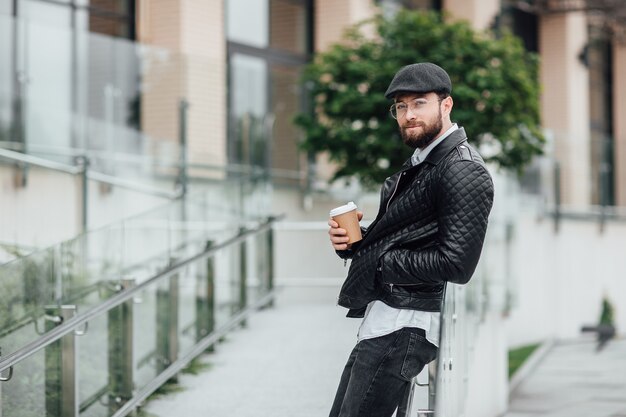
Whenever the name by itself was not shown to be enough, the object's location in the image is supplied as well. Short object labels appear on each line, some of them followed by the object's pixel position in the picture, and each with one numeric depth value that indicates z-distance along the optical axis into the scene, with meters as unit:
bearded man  3.17
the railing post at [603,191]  17.78
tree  9.34
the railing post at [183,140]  10.27
